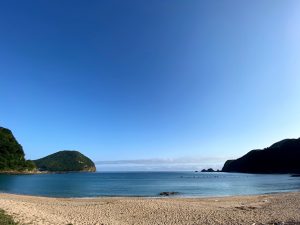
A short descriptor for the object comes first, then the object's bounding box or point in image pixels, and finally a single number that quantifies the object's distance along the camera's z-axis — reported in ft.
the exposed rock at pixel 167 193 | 108.28
